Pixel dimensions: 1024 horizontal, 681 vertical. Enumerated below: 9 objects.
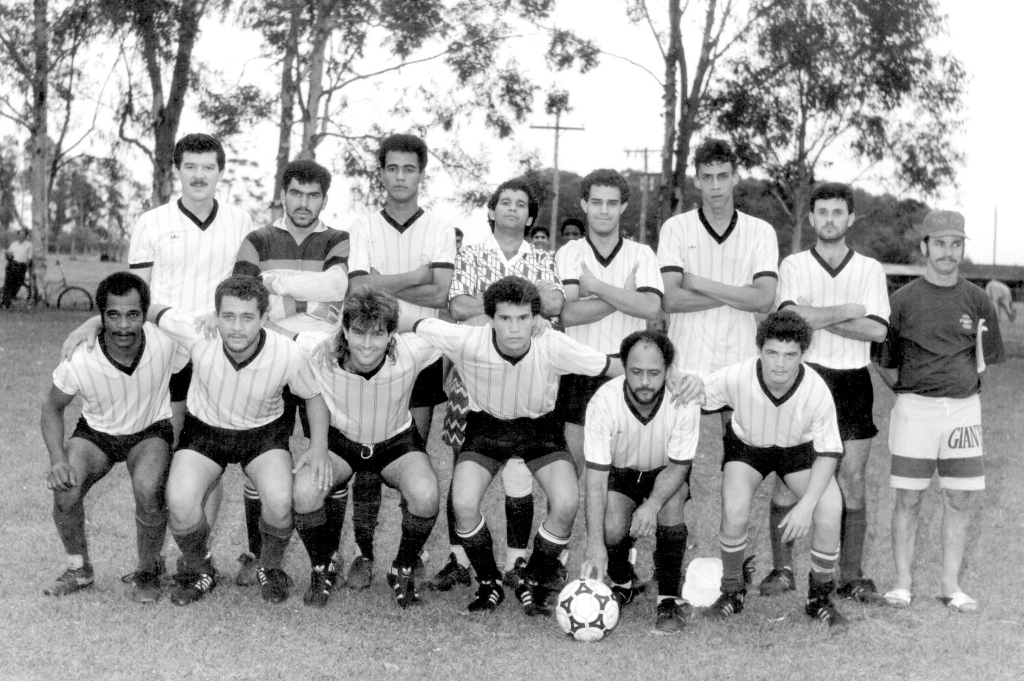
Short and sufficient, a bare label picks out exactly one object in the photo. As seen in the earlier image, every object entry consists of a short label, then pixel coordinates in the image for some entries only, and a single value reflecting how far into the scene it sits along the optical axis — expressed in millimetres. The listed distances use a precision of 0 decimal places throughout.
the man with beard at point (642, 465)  4387
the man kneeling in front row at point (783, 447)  4402
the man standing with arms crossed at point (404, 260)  4883
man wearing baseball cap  4781
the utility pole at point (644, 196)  43444
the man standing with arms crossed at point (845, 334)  4754
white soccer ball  4129
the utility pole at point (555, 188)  33597
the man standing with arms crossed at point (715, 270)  4906
